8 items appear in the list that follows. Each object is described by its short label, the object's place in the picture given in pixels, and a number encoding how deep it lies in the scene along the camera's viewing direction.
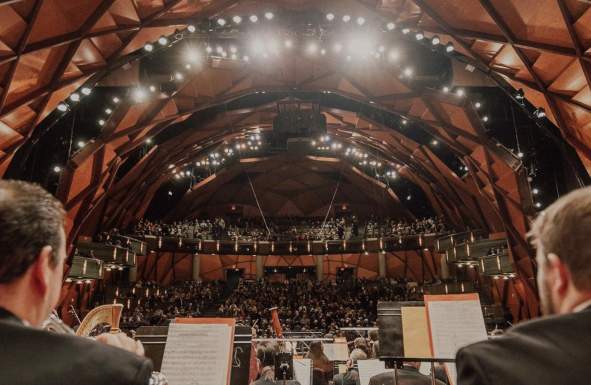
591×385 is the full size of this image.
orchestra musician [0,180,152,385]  1.30
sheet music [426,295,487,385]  3.49
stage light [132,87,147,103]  14.68
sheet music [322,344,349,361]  10.31
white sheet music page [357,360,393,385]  6.32
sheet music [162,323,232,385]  2.83
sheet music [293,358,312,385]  7.13
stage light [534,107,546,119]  12.16
